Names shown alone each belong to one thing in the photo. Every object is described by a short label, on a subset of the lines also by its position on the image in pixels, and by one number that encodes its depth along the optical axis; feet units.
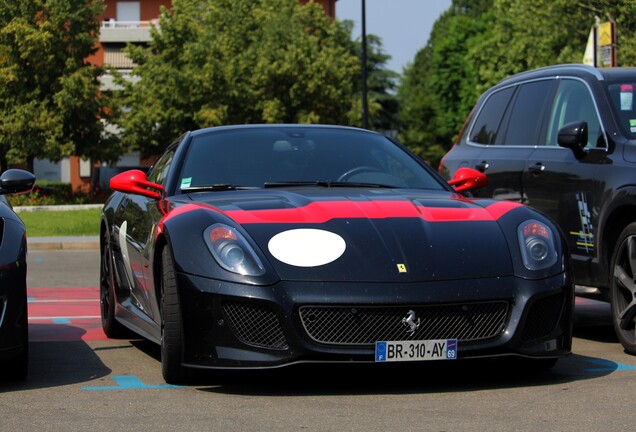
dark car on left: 20.97
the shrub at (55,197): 128.49
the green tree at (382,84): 350.23
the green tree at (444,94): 290.15
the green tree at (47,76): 156.56
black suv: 25.98
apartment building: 260.01
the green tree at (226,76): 179.01
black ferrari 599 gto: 19.34
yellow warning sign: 54.85
